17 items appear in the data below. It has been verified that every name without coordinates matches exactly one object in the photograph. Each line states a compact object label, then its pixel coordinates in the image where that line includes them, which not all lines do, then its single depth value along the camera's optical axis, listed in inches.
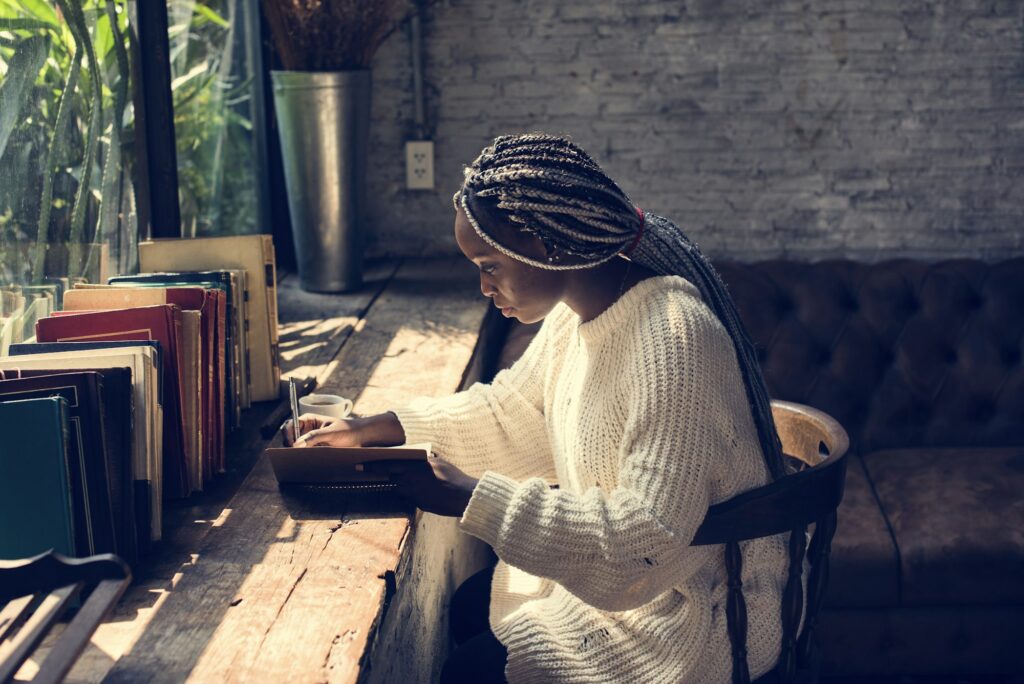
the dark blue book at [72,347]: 63.6
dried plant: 117.7
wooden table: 51.7
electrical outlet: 142.8
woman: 58.0
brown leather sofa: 113.2
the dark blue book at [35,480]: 55.6
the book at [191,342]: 70.9
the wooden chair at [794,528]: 59.1
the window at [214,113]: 111.1
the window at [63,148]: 76.1
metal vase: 120.1
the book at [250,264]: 85.4
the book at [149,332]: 67.0
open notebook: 62.6
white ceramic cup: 77.2
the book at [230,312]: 78.2
